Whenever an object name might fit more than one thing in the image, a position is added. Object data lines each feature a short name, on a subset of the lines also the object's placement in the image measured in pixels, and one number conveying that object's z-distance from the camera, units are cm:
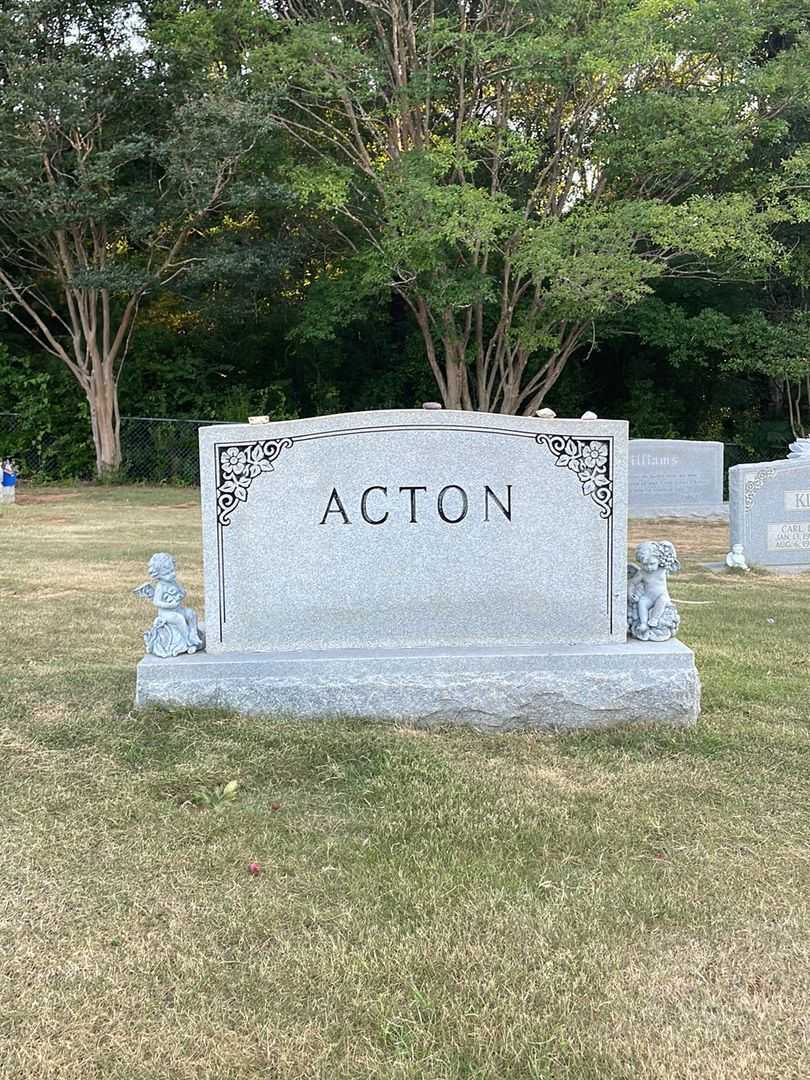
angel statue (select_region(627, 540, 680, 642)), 384
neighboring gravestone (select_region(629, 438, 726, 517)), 1423
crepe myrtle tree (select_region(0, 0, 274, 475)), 1456
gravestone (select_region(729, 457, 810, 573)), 888
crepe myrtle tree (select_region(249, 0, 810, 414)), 1505
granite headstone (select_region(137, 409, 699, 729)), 378
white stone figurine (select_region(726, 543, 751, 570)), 865
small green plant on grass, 286
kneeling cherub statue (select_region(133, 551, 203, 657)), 375
